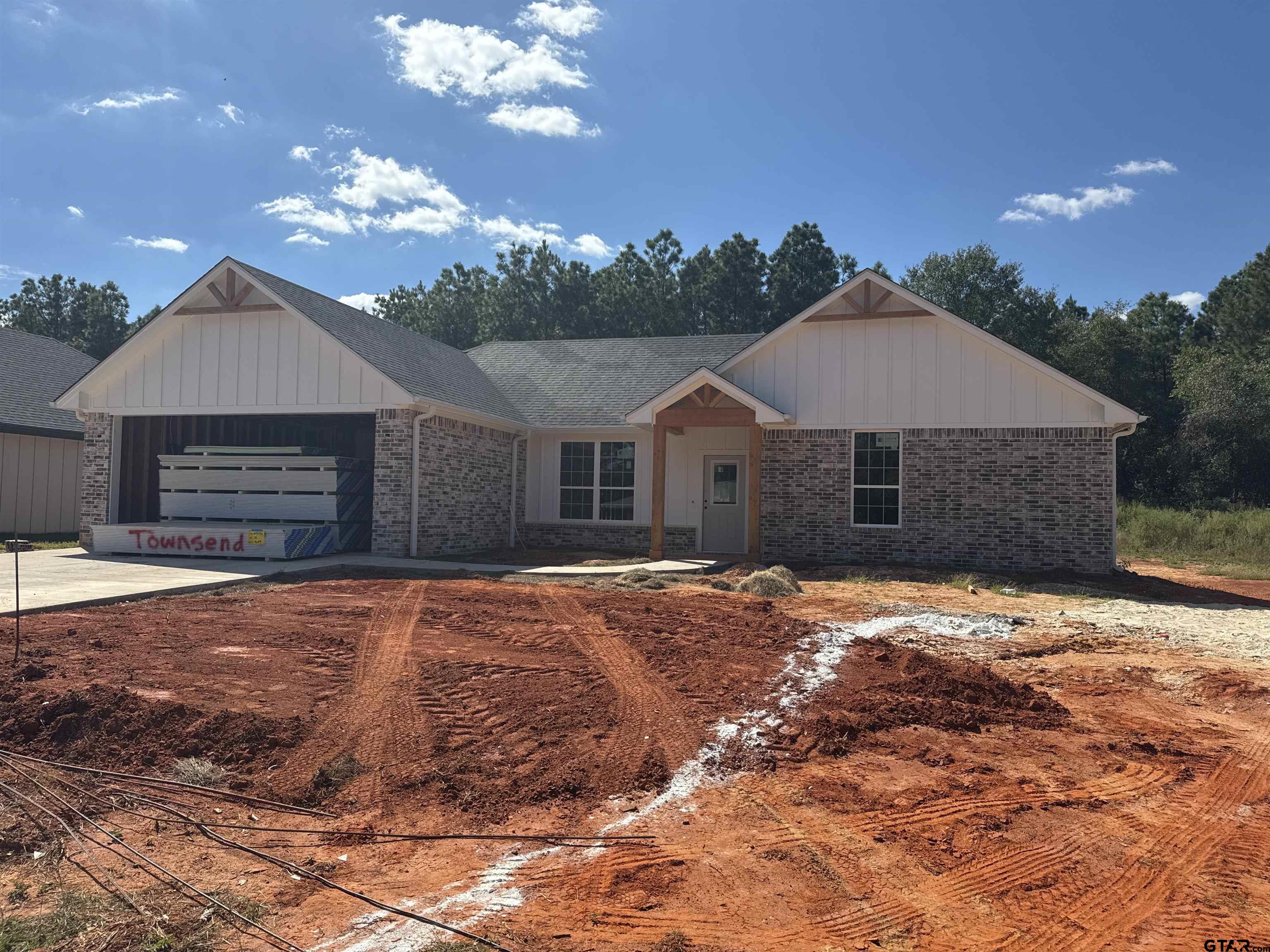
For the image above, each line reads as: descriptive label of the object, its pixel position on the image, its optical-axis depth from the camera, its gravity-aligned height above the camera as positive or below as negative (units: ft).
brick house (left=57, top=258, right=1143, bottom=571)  51.21 +3.70
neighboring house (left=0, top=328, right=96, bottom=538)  67.41 +1.91
